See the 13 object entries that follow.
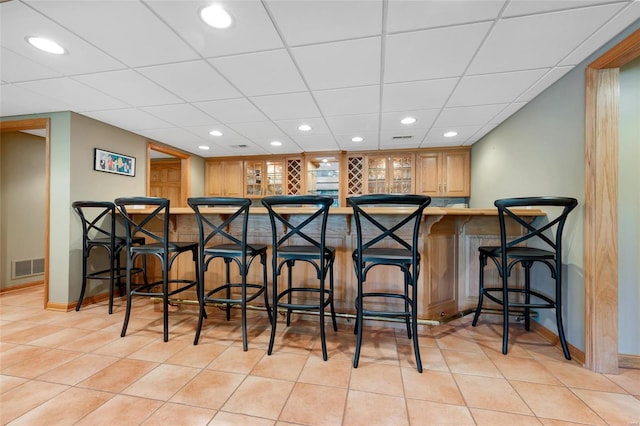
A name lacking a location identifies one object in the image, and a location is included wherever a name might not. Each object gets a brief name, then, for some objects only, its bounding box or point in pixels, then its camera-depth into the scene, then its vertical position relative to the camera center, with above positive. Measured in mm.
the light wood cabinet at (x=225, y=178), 5340 +697
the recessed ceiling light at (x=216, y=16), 1506 +1134
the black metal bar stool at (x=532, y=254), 1851 -300
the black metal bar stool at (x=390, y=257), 1669 -287
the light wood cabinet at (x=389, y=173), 4777 +723
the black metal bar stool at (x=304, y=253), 1829 -285
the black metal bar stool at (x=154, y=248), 2129 -294
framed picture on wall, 3250 +635
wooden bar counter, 2322 -379
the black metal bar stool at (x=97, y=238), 2767 -299
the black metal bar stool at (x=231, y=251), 1968 -294
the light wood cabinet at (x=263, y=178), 5242 +692
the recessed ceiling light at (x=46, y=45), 1776 +1134
